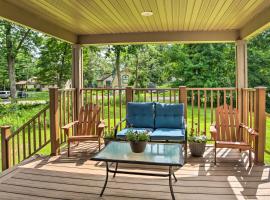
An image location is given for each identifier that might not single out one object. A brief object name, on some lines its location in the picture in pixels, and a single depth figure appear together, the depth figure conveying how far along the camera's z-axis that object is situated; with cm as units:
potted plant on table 335
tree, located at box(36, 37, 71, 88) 1245
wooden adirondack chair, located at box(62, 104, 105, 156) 527
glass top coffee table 300
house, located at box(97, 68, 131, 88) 1668
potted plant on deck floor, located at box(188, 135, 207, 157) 472
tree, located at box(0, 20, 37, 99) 1223
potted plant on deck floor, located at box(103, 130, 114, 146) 484
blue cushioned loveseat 494
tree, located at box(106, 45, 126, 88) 1482
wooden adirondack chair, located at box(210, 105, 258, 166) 475
